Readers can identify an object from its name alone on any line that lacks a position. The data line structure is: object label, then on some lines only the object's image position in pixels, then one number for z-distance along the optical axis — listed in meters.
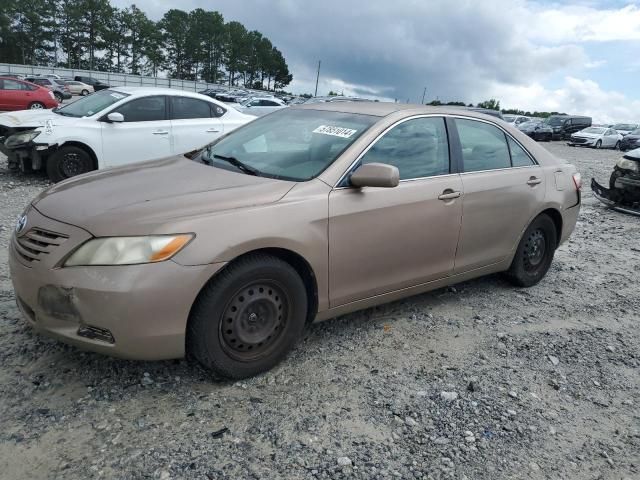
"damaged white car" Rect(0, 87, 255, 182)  7.77
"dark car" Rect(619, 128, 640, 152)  30.97
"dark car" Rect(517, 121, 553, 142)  33.66
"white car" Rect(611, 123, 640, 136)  39.09
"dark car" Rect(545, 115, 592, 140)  36.44
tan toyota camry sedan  2.60
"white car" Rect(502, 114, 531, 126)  35.28
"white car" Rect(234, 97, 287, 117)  28.83
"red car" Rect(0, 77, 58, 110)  19.97
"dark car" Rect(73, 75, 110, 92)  53.94
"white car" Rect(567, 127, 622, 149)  30.95
